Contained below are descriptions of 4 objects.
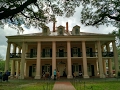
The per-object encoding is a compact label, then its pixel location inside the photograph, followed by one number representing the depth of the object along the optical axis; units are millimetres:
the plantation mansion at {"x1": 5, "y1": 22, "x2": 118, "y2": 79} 23219
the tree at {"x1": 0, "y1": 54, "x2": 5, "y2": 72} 63731
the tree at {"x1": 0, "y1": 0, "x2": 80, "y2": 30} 8789
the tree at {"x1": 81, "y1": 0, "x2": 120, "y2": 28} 11027
